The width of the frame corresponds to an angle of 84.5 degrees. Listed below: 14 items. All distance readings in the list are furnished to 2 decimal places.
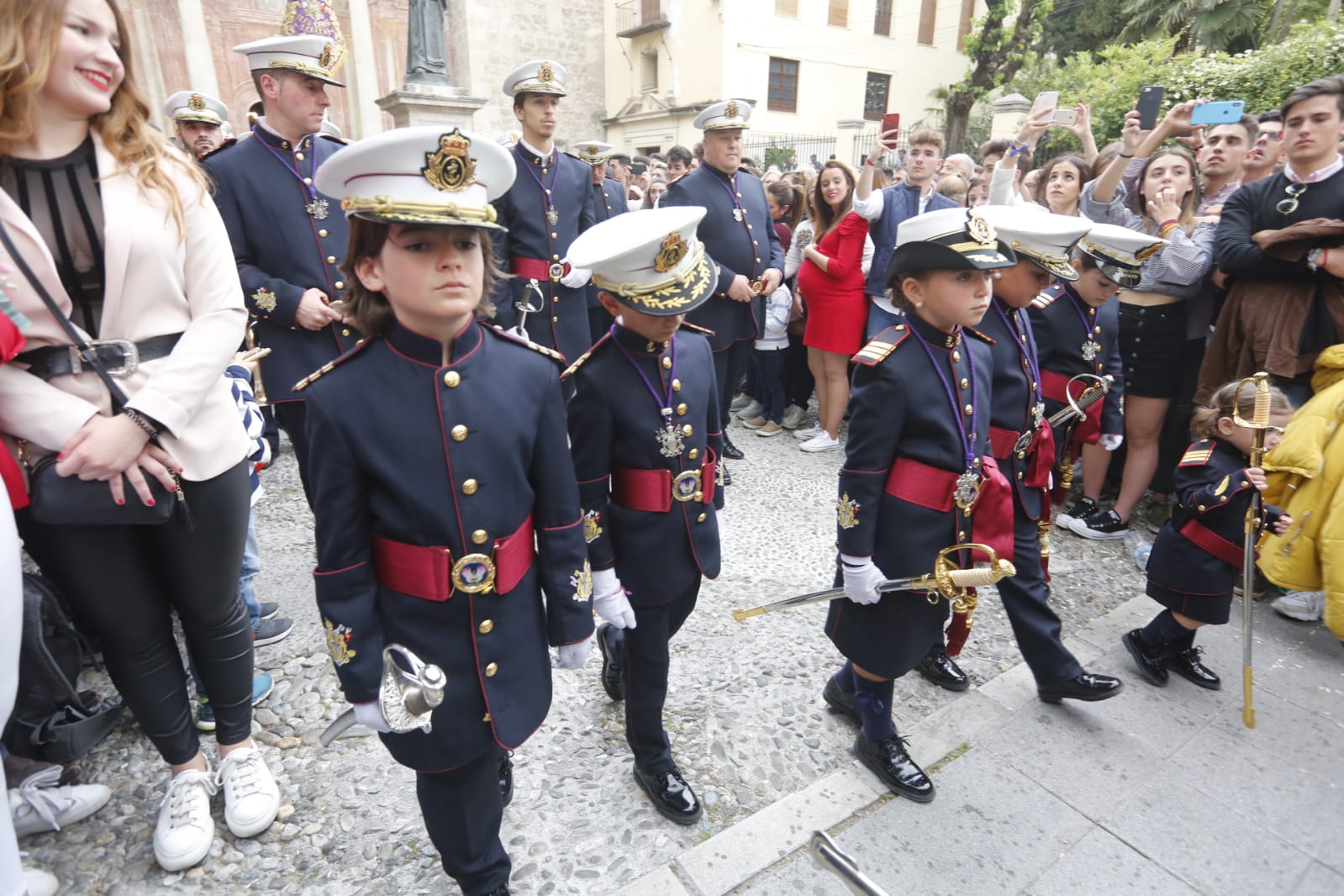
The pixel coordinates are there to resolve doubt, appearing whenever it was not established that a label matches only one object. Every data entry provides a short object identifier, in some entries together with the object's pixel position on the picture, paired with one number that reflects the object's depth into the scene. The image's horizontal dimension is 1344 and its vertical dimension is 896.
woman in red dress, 5.52
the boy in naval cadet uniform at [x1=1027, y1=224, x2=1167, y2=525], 3.37
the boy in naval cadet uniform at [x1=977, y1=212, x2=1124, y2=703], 2.92
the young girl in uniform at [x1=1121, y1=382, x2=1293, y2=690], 3.19
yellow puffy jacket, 3.09
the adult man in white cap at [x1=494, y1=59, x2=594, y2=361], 4.46
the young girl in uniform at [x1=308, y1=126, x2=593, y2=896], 1.57
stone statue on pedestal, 11.26
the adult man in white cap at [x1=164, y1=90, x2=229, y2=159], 5.17
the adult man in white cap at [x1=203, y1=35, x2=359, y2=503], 2.98
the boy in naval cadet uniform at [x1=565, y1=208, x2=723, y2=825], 2.11
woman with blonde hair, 1.76
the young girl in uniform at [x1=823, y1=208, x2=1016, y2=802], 2.38
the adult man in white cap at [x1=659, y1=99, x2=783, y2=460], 4.80
